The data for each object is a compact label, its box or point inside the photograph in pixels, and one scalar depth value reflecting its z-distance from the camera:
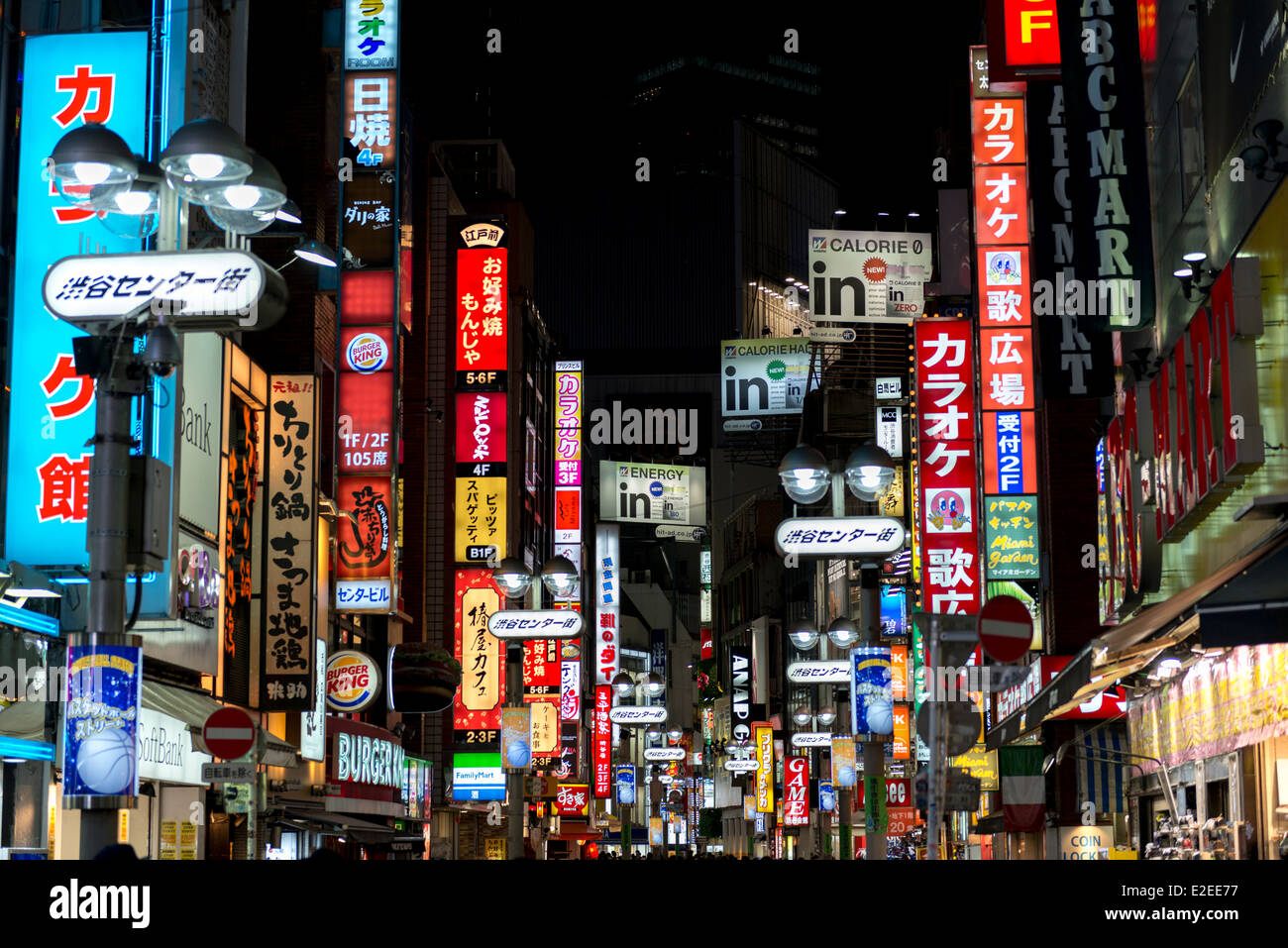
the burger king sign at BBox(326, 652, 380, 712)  29.50
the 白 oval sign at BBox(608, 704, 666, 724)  46.69
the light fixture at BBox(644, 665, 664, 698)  47.25
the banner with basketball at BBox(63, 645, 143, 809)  10.93
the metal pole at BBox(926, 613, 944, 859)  13.35
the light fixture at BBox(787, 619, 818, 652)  29.08
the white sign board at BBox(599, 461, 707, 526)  88.50
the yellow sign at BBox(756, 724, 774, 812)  76.06
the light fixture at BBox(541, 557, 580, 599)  25.72
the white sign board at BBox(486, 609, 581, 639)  28.49
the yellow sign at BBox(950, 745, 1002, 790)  36.10
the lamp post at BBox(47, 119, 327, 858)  10.41
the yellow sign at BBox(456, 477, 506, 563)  42.72
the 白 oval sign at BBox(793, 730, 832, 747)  45.12
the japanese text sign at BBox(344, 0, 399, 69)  30.06
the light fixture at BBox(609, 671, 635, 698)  58.53
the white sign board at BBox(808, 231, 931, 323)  51.59
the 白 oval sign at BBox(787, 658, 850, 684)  28.28
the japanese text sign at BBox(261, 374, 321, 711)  26.48
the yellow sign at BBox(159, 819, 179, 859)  23.83
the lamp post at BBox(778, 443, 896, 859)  19.19
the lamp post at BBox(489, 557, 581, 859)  25.55
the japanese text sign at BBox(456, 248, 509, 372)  41.81
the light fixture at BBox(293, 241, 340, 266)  22.74
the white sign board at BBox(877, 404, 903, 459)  50.31
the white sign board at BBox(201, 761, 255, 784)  17.36
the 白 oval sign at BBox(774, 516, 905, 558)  18.83
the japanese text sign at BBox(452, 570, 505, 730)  42.03
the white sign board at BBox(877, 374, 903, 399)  50.72
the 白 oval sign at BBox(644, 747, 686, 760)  71.88
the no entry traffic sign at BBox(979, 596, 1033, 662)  13.99
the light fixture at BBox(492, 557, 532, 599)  25.53
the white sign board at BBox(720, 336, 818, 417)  64.56
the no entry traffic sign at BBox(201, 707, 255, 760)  15.22
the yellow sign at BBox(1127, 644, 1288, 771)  16.08
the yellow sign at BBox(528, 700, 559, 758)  50.44
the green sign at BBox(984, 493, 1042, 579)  29.70
